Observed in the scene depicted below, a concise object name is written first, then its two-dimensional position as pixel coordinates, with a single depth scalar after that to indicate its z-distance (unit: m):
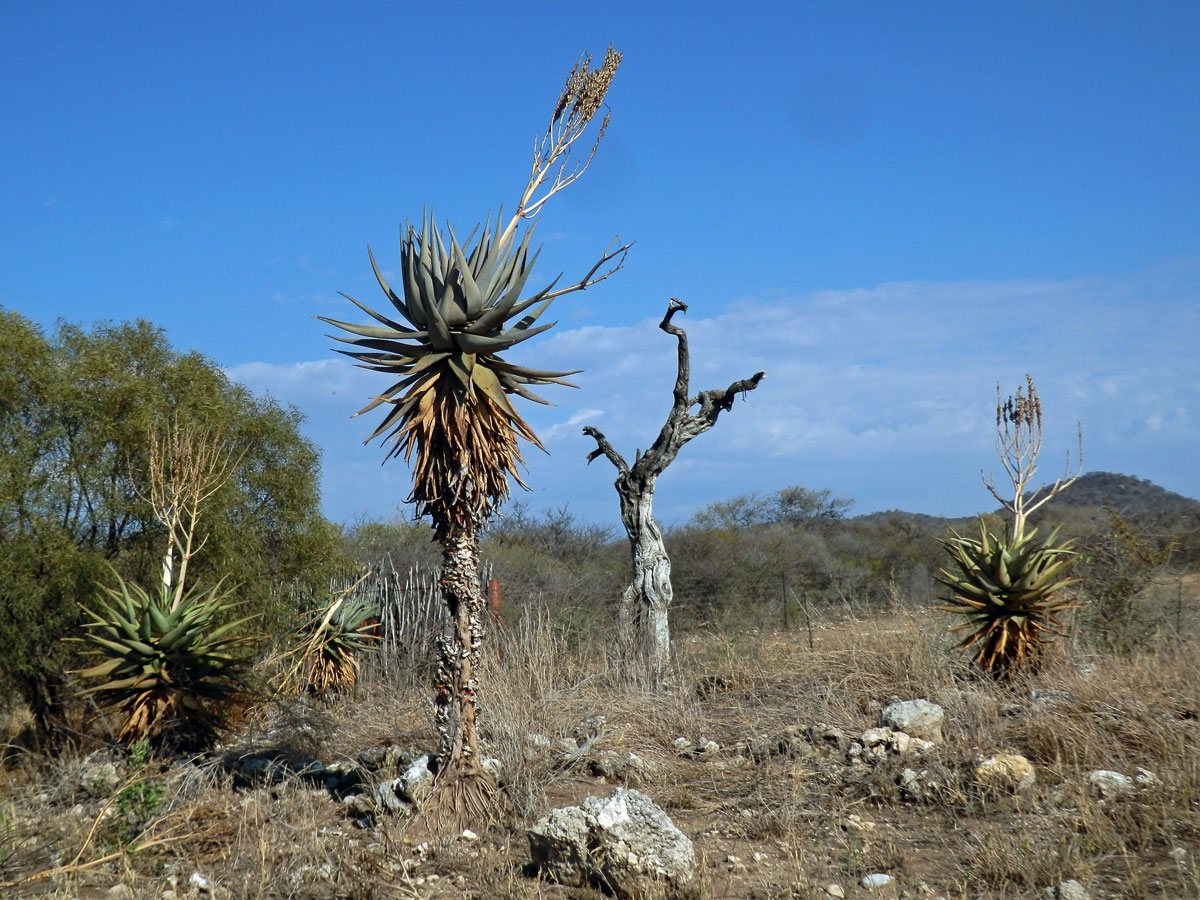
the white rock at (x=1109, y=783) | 6.23
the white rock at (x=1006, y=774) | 6.59
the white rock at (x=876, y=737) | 7.57
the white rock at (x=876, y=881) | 5.31
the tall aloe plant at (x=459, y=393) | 6.65
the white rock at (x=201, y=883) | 5.68
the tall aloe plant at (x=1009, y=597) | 8.84
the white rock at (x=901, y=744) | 7.43
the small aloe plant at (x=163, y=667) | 8.26
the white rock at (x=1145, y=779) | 6.22
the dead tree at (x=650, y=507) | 11.48
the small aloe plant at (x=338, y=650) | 11.94
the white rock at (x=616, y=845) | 5.35
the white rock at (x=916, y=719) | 7.66
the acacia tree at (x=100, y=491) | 11.27
